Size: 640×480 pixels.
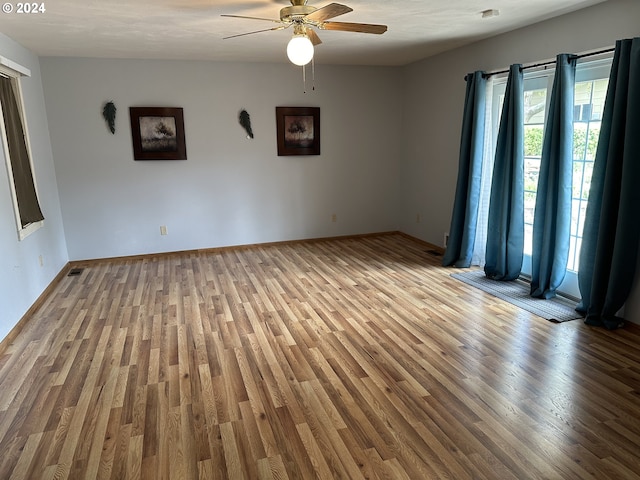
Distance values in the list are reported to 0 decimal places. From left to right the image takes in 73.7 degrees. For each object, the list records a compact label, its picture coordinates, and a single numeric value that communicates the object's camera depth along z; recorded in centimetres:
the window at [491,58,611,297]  341
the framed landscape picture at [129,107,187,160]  520
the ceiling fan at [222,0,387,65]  272
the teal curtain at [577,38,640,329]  297
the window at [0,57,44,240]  359
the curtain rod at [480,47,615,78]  322
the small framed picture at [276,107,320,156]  577
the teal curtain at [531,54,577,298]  346
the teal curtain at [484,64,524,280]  400
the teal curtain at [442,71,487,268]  449
